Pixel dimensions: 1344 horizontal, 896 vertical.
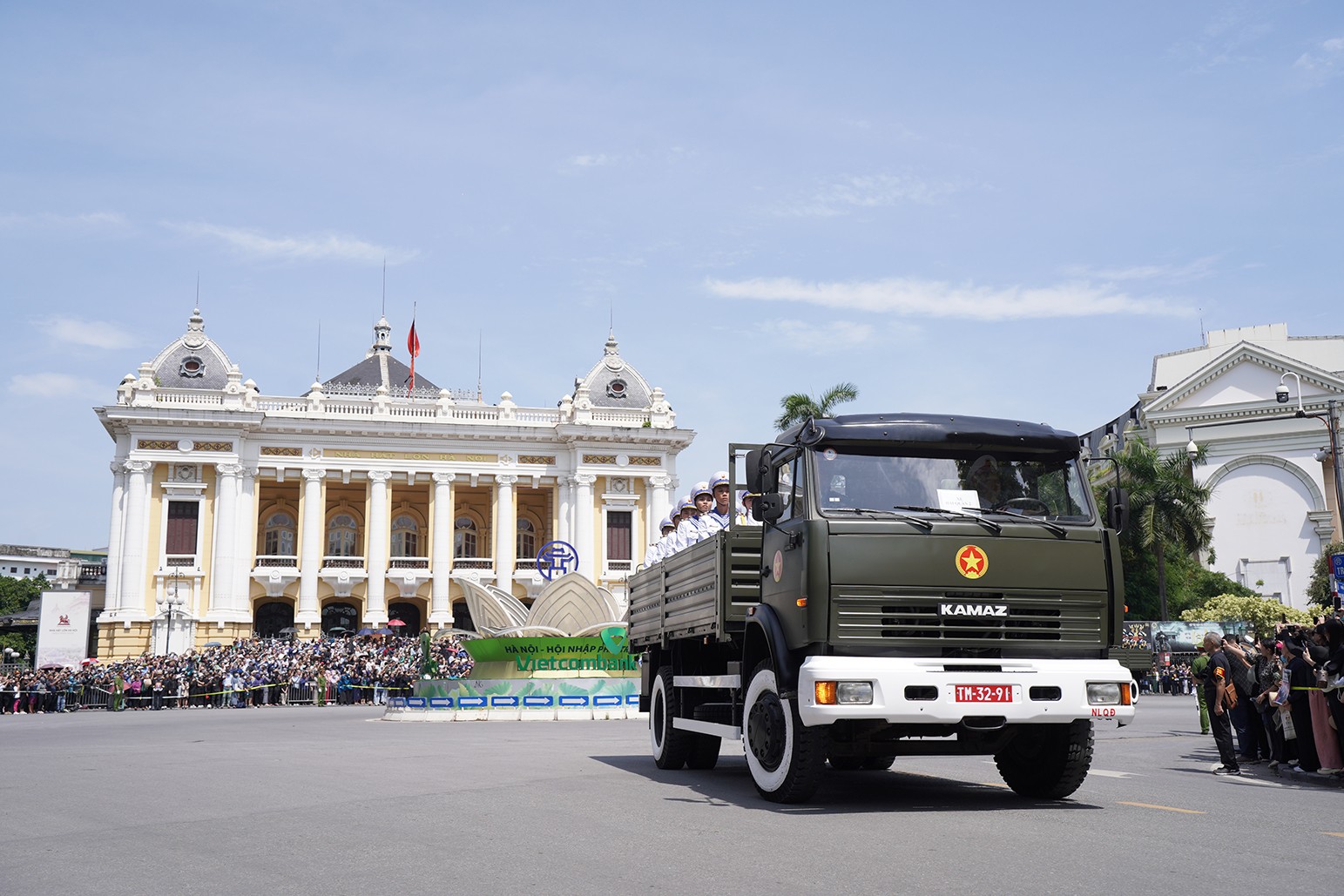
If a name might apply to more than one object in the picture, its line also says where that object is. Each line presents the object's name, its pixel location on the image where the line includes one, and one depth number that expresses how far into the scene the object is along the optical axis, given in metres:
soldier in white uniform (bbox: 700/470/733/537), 13.53
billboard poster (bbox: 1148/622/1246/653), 40.44
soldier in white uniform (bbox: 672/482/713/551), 14.05
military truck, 8.52
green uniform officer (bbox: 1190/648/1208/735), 14.27
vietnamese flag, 66.82
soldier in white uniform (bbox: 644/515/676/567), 15.06
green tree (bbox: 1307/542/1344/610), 54.03
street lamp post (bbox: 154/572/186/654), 58.25
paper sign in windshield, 9.05
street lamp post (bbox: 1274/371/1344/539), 24.25
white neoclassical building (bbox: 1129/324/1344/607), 64.50
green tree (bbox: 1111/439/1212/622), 53.31
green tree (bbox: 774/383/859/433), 44.84
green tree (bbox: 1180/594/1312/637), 44.62
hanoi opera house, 60.44
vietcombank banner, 30.61
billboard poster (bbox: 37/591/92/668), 54.78
